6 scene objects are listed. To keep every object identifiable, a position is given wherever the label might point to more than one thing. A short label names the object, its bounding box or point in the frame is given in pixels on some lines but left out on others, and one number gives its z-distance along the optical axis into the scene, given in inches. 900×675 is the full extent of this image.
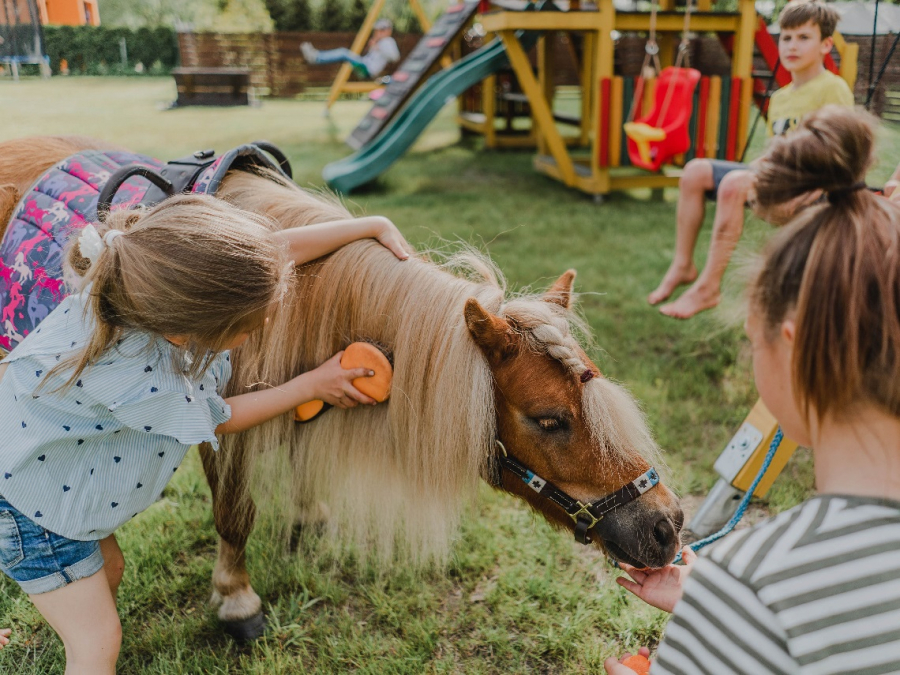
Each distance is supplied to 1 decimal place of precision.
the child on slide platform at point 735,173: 137.9
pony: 68.7
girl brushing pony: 59.1
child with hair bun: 35.6
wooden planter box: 264.4
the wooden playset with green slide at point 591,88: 278.2
